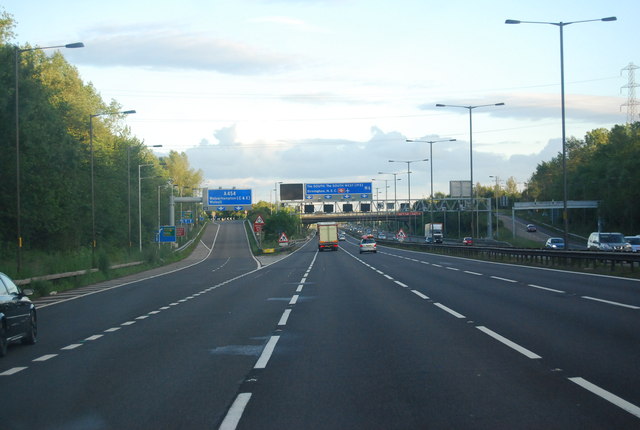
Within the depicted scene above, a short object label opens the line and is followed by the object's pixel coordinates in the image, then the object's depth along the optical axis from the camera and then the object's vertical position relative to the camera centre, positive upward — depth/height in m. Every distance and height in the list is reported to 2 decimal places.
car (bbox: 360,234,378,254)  78.50 -3.63
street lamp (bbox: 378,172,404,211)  107.46 +2.14
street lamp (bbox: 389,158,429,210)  95.75 +3.23
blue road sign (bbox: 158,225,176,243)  75.12 -2.02
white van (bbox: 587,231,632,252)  50.97 -2.41
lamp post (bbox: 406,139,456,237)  76.38 +5.16
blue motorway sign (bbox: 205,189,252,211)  90.25 +1.70
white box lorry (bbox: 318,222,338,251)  91.14 -2.94
